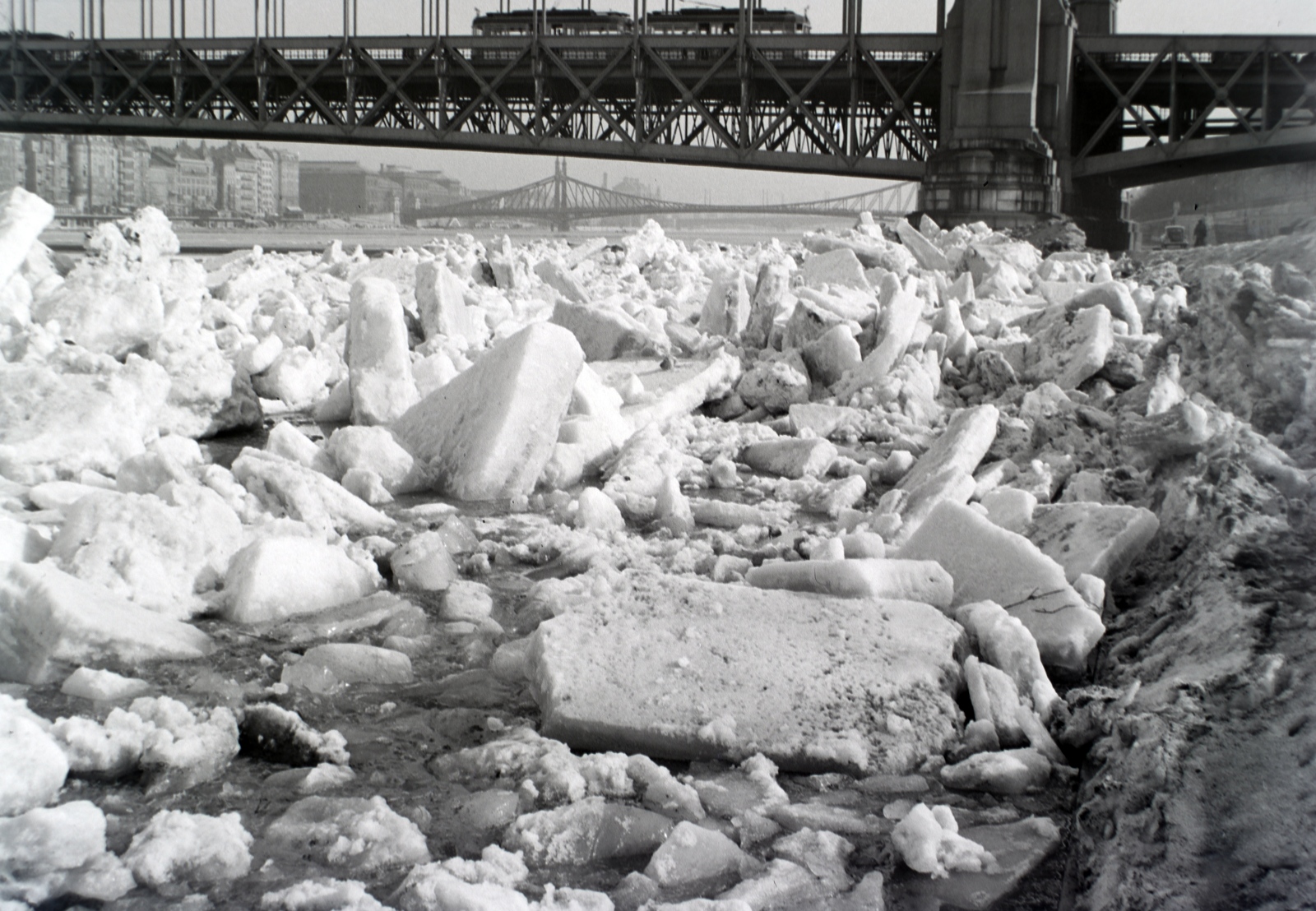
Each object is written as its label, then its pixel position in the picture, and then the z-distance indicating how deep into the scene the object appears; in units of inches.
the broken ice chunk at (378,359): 185.5
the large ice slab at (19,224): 193.8
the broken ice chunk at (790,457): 182.2
